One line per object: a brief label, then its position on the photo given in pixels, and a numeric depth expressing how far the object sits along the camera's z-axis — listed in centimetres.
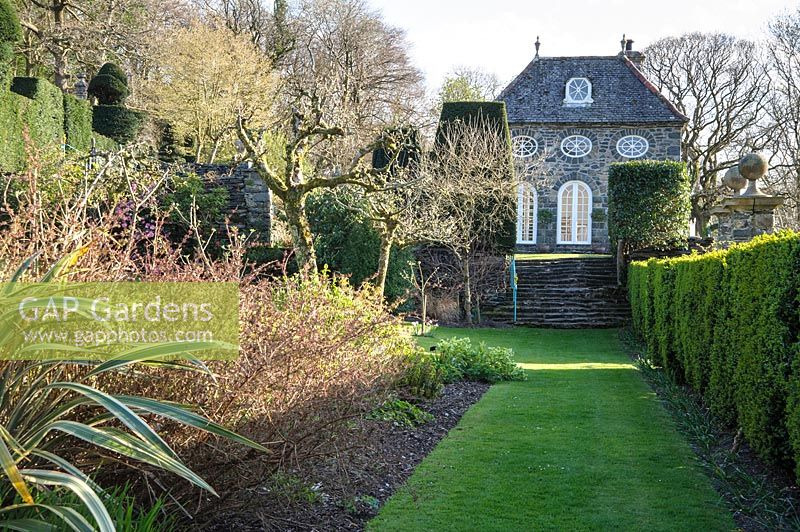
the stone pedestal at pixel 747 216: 1120
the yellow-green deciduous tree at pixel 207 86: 2305
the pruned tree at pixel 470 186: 1706
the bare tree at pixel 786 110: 2491
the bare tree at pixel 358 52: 3017
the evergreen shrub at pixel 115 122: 2198
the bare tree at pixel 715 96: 2917
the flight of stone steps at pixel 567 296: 1736
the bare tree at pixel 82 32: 2100
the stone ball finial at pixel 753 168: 1111
